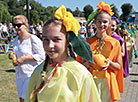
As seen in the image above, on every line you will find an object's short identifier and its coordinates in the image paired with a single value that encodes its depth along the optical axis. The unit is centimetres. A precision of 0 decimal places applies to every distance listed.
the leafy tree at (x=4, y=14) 3712
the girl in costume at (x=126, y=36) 645
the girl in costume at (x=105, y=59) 288
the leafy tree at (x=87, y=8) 9696
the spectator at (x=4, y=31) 1905
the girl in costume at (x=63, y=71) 177
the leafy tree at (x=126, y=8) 9219
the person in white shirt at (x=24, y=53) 354
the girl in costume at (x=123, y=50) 412
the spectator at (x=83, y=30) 1529
